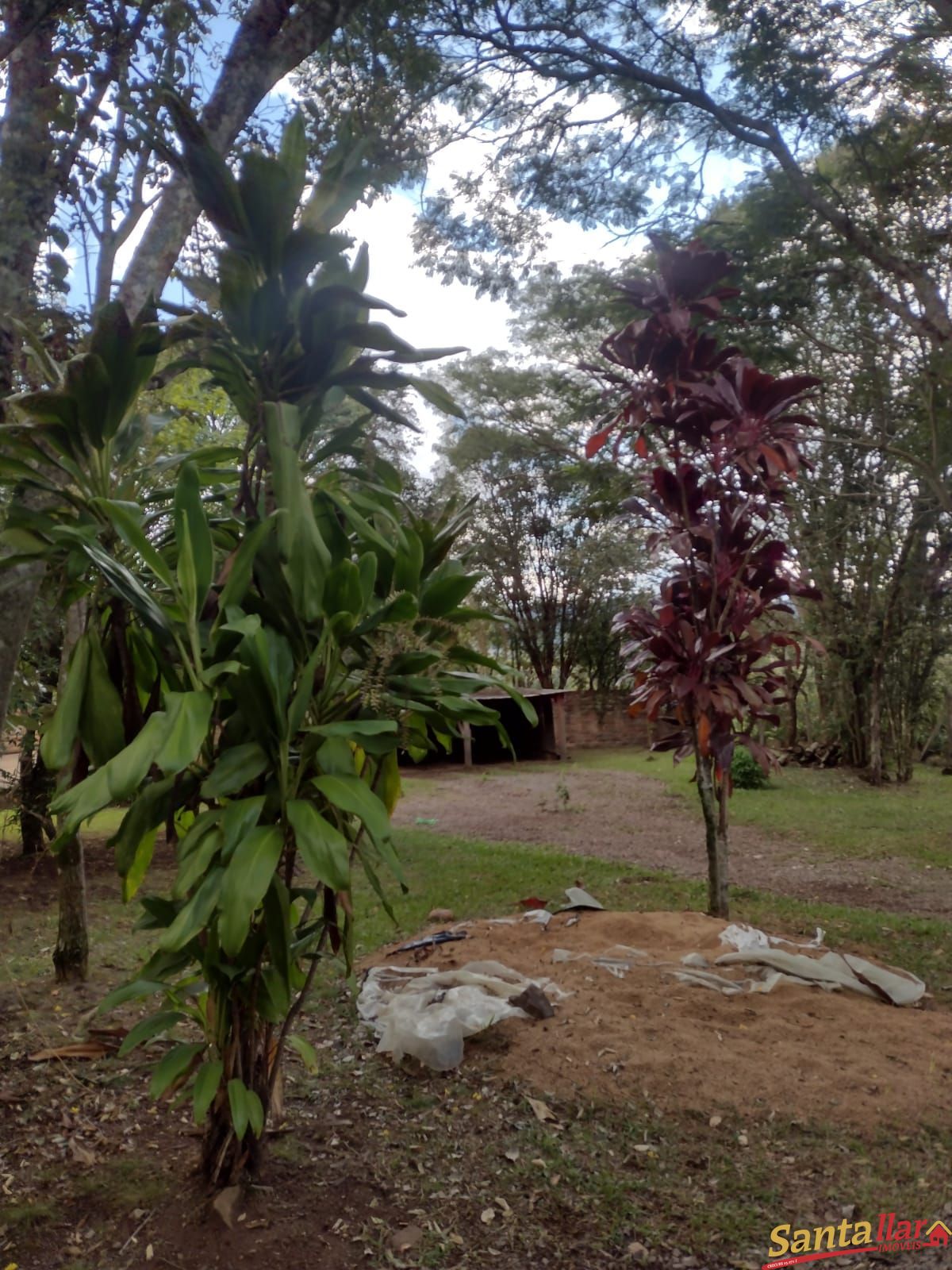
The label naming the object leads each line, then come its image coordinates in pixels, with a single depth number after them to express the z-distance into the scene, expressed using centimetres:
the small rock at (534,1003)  329
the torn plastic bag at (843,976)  378
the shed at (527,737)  1661
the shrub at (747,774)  1217
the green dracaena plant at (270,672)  182
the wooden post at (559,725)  1678
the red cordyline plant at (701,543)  431
